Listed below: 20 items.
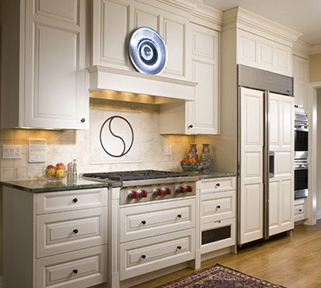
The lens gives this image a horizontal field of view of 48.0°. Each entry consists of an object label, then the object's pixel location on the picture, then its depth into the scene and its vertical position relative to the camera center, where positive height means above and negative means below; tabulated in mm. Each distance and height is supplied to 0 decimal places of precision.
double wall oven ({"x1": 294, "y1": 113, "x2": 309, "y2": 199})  5266 -92
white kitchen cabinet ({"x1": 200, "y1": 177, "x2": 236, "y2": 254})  3750 -695
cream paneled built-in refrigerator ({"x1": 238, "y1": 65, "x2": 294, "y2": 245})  4152 -52
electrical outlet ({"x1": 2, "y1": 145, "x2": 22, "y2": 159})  2962 -18
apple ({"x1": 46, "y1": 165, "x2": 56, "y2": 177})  2871 -177
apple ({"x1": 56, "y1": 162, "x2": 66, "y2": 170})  2949 -137
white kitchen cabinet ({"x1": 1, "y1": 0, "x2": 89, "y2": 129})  2727 +665
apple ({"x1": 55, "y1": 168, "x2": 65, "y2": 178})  2877 -189
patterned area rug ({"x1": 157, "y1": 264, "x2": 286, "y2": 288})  3105 -1167
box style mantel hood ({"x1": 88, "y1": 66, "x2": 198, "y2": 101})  3010 +605
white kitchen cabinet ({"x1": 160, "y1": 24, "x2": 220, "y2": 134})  3949 +562
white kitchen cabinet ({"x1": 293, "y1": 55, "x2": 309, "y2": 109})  5383 +1082
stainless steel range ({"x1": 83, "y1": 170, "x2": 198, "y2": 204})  3018 -312
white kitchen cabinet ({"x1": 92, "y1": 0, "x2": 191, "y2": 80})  3086 +1099
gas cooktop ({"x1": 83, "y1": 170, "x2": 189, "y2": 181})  3043 -233
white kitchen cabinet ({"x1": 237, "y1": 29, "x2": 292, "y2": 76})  4211 +1199
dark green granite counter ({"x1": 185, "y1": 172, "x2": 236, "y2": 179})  3680 -265
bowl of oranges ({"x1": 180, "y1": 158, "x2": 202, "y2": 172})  4020 -172
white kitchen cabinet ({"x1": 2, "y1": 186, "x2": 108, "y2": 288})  2525 -669
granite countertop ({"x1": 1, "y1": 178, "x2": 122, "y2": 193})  2535 -266
